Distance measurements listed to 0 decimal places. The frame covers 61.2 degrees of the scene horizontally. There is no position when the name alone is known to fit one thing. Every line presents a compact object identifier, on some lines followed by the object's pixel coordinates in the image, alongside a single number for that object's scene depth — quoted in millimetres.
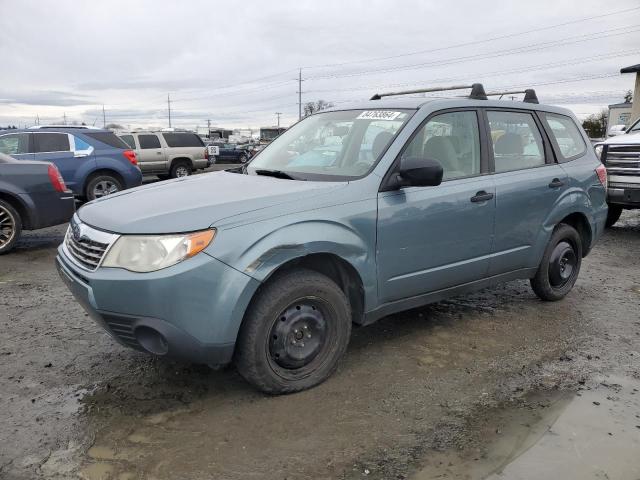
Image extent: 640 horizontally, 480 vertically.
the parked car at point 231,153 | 32406
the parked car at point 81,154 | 10203
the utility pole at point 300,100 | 69762
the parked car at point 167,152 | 18016
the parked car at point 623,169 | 8469
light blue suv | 2820
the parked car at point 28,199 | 6945
